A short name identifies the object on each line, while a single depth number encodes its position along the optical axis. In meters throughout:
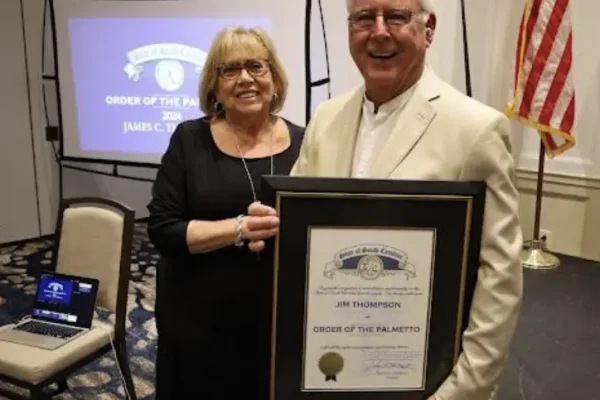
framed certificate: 0.95
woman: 1.58
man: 0.94
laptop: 2.38
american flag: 3.58
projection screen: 3.94
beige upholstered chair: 2.29
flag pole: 3.81
